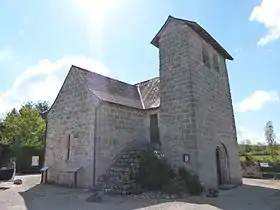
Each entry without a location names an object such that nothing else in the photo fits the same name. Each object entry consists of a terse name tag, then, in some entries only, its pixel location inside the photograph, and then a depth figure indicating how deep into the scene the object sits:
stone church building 14.87
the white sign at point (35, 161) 27.05
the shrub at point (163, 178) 12.70
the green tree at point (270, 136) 37.22
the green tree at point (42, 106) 60.55
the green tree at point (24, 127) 35.88
